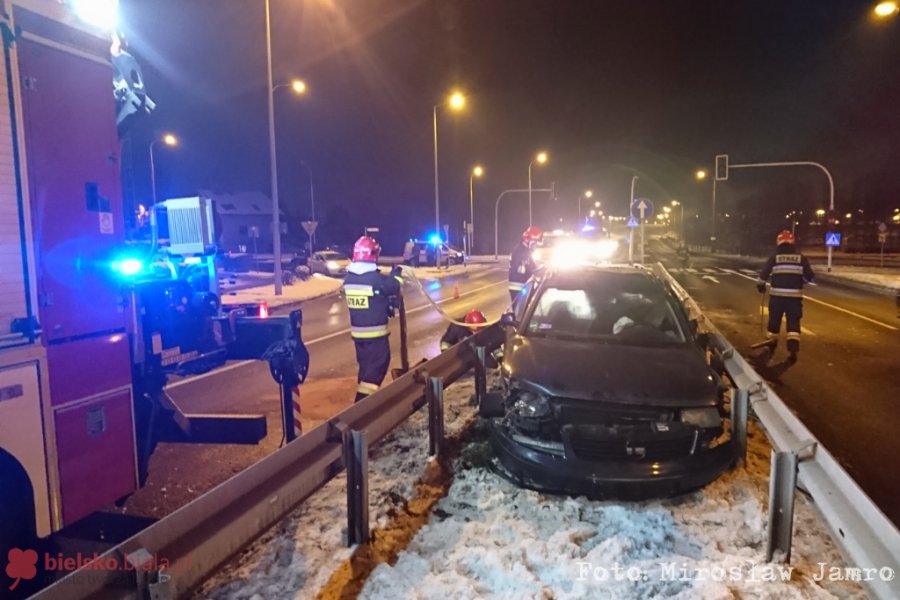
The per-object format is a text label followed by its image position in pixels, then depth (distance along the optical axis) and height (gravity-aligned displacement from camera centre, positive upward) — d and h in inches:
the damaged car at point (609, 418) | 160.4 -48.6
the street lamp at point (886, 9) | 605.2 +215.4
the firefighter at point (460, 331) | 357.1 -51.3
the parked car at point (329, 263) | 1407.5 -43.9
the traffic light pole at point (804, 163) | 1233.6 +137.1
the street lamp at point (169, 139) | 913.5 +162.6
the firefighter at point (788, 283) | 397.1 -30.2
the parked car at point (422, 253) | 1610.5 -30.5
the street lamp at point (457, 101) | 1012.5 +224.4
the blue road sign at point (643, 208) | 564.4 +26.3
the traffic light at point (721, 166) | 1274.6 +141.2
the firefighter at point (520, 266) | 451.2 -19.2
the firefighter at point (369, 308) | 260.4 -26.8
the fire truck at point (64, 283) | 130.8 -7.9
